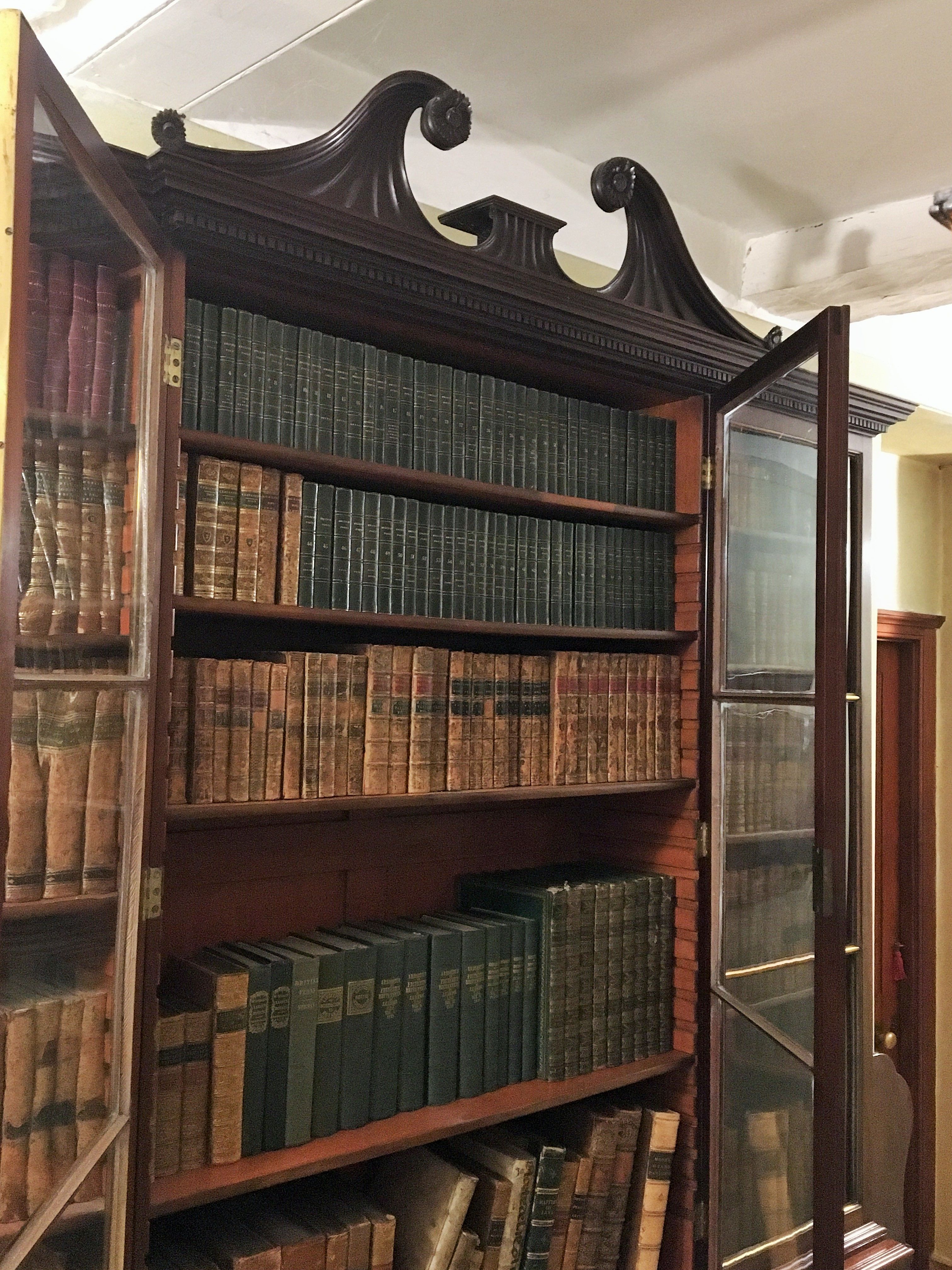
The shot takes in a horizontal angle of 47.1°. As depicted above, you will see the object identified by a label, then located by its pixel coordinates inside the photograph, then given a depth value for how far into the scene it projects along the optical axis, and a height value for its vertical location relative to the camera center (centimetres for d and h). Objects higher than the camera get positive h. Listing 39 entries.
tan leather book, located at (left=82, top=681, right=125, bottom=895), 138 -14
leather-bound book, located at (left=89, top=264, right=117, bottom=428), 133 +43
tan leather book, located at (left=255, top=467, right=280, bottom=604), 174 +24
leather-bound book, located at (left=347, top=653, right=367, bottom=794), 185 -5
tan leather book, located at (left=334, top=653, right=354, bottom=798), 183 -6
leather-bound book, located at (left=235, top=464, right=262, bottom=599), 171 +25
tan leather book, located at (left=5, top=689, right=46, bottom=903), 115 -15
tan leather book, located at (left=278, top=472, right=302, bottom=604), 176 +25
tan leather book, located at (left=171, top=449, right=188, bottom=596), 166 +25
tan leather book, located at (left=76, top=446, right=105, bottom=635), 128 +18
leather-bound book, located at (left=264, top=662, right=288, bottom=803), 175 -7
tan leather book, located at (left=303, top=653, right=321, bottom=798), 178 -6
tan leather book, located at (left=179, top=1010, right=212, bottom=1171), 166 -61
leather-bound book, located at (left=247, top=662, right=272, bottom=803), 173 -7
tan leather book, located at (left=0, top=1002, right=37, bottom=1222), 117 -48
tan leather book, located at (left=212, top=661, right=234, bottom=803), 169 -6
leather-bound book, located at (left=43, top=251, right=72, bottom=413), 111 +38
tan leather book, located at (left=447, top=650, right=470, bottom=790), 198 -6
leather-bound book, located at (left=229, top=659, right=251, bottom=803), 171 -7
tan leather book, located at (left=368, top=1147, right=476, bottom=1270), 192 -93
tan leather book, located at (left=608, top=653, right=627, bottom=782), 223 -4
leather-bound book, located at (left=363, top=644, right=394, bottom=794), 187 -5
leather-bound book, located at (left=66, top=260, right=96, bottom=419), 124 +41
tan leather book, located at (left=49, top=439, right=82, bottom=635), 120 +17
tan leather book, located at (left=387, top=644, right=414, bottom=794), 190 -5
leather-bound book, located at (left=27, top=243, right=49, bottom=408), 99 +34
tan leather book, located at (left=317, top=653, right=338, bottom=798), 181 -6
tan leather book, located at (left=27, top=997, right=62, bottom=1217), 122 -49
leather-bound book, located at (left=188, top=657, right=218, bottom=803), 166 -7
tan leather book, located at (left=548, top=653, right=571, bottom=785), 214 -6
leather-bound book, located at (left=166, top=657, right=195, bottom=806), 165 -7
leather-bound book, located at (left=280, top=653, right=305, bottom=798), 177 -6
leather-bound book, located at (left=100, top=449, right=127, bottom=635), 136 +19
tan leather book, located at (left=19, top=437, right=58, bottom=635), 108 +15
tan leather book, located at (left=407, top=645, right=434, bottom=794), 193 -5
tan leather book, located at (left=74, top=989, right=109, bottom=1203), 134 -50
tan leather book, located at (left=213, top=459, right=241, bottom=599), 169 +25
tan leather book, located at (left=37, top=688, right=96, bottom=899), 125 -11
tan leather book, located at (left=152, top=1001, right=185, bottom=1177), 162 -61
